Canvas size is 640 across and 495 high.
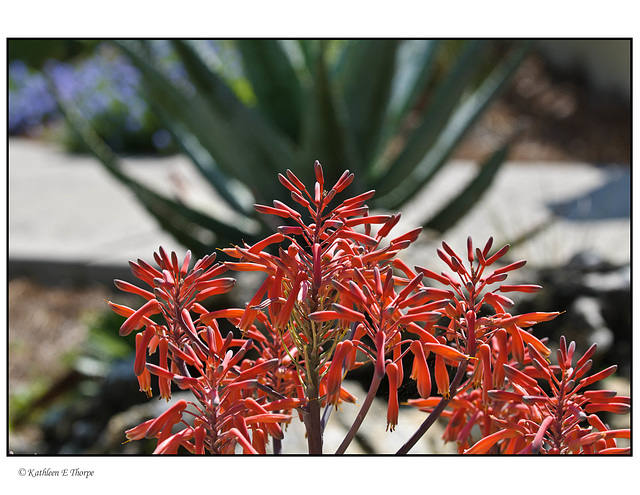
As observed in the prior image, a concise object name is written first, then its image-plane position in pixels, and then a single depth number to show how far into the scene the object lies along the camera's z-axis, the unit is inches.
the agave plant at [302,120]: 66.2
